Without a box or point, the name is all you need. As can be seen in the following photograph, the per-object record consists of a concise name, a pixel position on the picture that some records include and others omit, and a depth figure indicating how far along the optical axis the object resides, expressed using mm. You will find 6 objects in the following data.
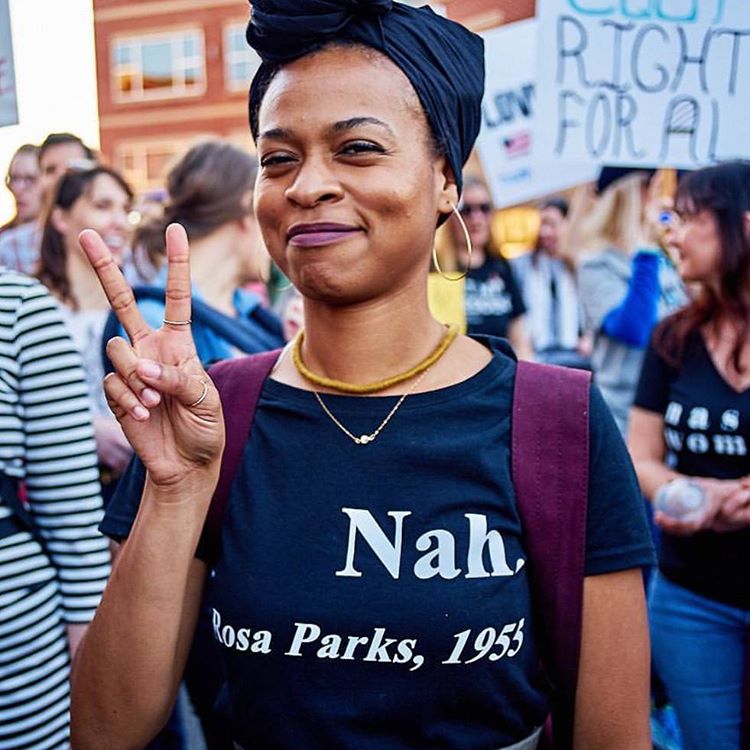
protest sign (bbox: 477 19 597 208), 4418
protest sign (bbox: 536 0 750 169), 2994
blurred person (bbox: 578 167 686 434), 4387
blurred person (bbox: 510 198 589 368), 6152
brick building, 28016
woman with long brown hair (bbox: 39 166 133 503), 3609
